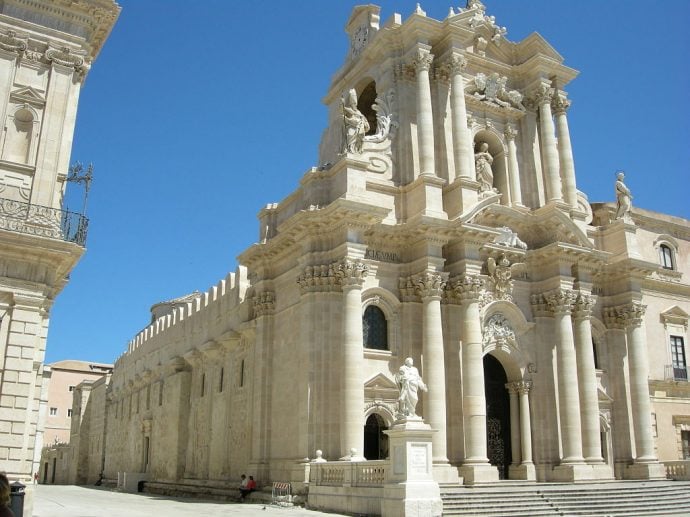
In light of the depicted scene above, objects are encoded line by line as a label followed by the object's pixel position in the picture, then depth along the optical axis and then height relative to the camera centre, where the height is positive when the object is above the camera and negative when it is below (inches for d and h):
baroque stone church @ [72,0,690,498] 962.7 +249.3
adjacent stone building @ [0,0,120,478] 647.1 +271.0
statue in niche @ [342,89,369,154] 1012.5 +457.0
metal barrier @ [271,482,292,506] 900.9 -33.1
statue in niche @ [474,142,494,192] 1150.3 +457.3
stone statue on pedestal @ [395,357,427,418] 775.7 +84.4
